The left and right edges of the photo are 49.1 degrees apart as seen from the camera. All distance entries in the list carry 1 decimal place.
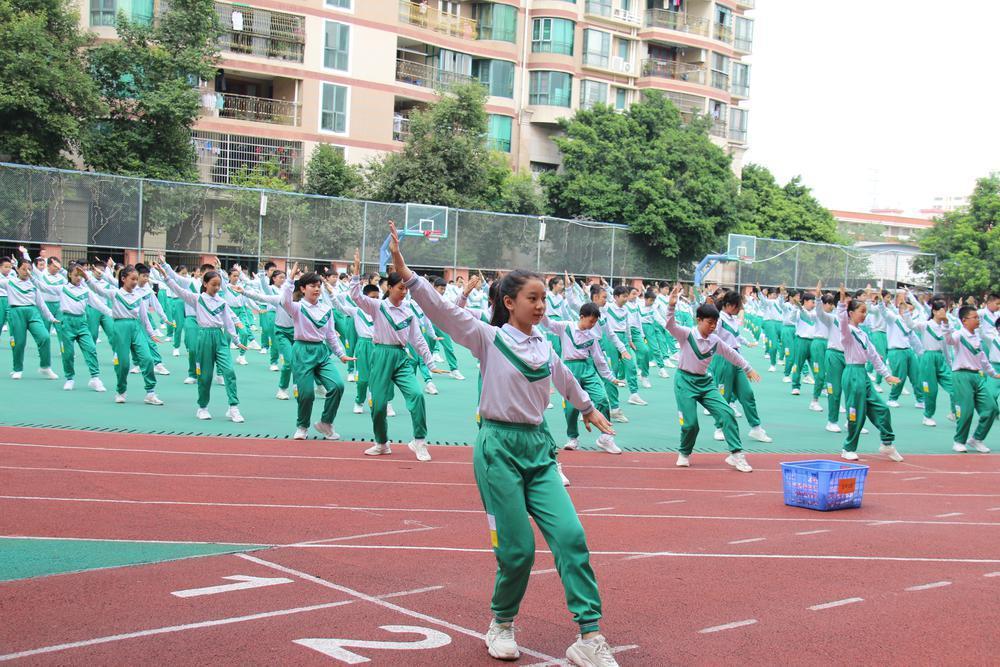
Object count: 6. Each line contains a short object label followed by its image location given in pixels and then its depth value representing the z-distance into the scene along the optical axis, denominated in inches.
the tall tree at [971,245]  1678.2
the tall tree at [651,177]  1498.5
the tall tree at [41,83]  1122.7
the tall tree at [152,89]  1272.1
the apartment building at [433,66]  1492.4
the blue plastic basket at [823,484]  366.9
